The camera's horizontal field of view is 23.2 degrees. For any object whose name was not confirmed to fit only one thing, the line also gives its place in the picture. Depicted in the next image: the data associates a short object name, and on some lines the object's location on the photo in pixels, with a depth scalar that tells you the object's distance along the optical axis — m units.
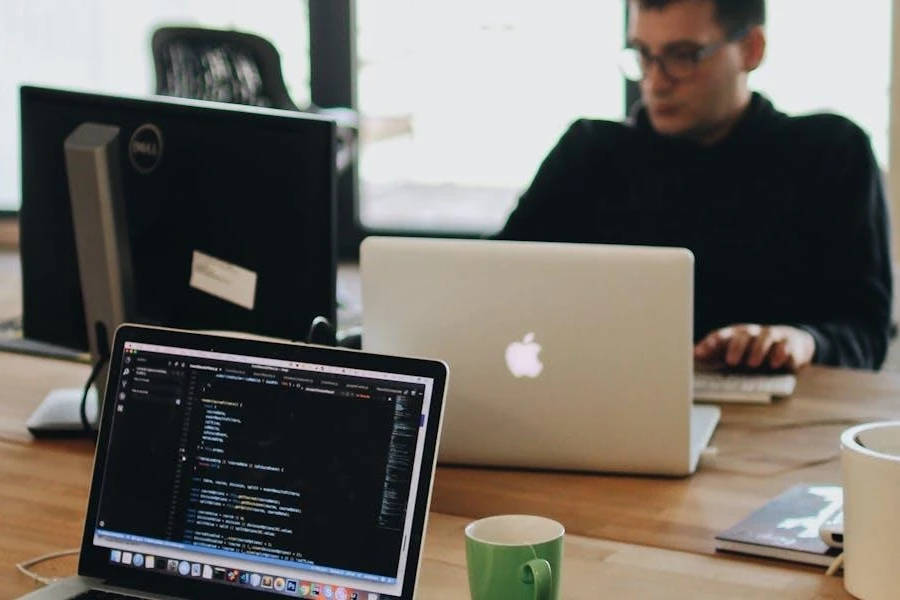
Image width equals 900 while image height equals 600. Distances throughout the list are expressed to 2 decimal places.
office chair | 4.76
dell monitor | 2.35
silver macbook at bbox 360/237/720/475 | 2.27
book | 2.08
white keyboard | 2.56
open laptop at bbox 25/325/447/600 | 1.95
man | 2.99
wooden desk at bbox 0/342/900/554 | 2.20
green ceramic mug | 1.91
